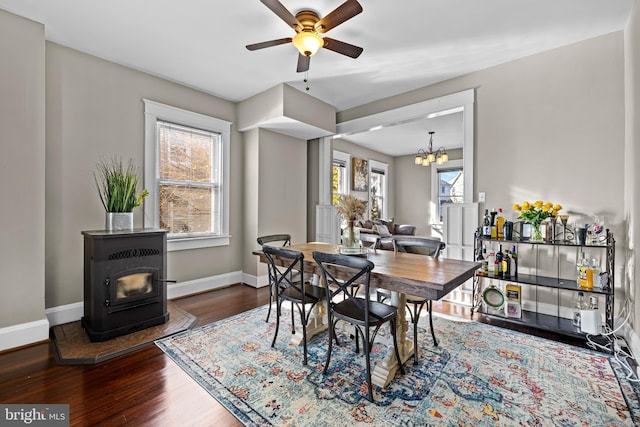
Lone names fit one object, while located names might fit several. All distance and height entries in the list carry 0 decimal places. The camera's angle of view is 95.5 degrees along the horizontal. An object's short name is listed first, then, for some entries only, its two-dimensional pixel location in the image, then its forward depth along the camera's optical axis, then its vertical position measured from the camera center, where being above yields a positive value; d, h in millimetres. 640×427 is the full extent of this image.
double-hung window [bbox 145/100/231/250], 3582 +472
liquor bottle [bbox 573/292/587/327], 2756 -913
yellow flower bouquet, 2785 -8
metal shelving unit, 2527 -685
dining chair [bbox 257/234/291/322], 2807 -325
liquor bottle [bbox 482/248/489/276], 3148 -588
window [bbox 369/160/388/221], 8188 +636
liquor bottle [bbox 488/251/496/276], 3106 -558
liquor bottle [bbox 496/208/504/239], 3105 -161
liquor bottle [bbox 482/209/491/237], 3139 -154
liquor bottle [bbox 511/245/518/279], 2973 -508
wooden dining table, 1698 -413
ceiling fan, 2026 +1401
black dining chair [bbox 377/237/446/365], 2198 -382
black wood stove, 2547 -667
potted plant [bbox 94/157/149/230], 2822 +96
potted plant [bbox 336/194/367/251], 2396 +26
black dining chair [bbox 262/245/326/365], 2188 -666
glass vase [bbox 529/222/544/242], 2840 -205
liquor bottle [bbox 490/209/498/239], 3109 -164
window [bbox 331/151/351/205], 7027 +953
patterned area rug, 1642 -1148
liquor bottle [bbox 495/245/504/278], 3080 -531
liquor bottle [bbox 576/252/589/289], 2629 -534
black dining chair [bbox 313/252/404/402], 1760 -676
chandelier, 6188 +1164
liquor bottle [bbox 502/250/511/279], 3051 -558
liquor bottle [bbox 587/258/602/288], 2604 -569
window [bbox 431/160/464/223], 7973 +813
